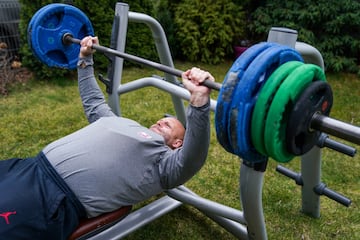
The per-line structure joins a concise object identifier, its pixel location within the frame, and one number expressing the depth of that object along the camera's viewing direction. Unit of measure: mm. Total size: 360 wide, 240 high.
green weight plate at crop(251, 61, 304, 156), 1053
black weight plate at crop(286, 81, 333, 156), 1029
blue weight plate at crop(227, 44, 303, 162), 1072
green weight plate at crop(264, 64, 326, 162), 1024
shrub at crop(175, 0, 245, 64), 5387
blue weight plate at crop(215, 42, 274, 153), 1109
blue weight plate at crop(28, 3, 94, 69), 2250
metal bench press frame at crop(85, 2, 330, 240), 1513
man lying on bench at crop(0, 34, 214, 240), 1492
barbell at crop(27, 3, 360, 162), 1031
